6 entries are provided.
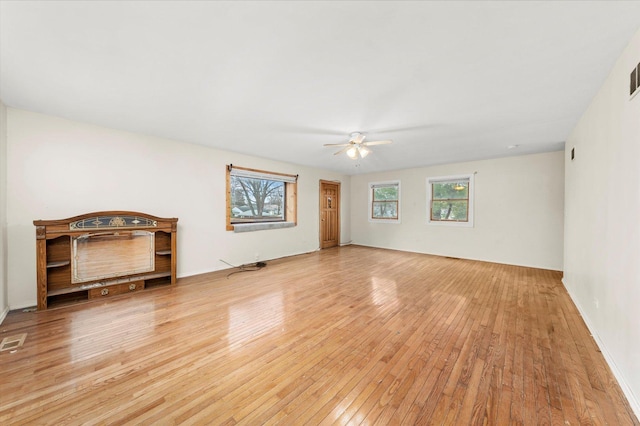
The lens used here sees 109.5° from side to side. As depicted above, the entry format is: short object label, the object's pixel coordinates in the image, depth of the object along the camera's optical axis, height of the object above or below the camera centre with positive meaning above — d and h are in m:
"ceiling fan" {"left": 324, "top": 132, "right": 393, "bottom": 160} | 3.38 +1.05
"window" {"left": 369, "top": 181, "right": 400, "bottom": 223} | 6.70 +0.33
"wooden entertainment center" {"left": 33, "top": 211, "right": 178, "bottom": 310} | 2.74 -0.63
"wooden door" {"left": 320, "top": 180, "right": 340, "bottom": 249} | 6.77 -0.08
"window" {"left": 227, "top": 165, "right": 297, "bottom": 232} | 4.79 +0.32
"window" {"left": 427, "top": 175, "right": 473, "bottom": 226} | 5.48 +0.33
